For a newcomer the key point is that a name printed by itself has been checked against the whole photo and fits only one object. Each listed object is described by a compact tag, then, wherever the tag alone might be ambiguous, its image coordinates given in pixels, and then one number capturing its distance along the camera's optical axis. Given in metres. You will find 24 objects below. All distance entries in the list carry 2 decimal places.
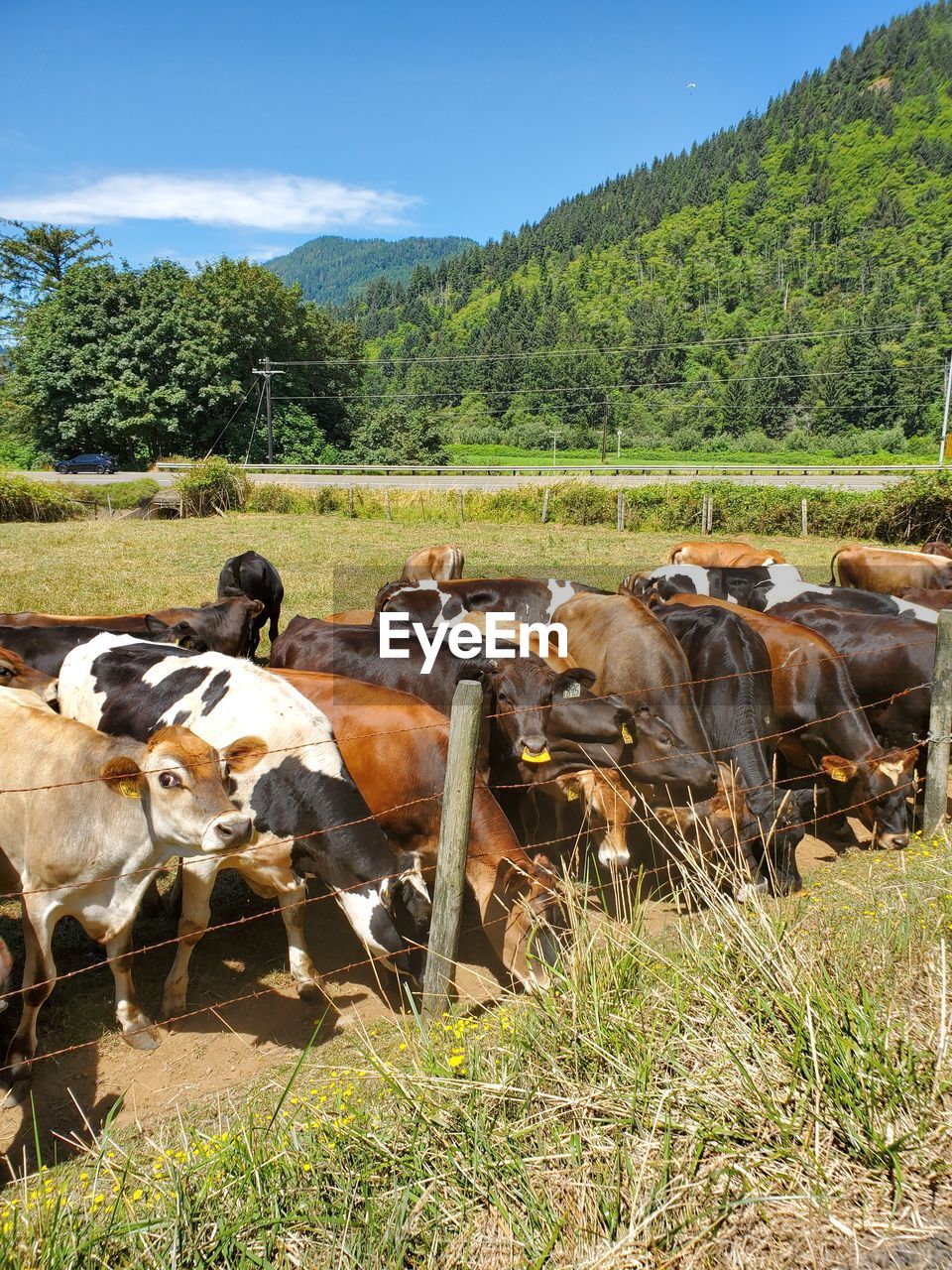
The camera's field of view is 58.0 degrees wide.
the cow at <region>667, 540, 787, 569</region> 14.30
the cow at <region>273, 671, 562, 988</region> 4.56
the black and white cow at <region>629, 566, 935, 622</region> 9.55
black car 43.16
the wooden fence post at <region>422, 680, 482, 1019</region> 3.83
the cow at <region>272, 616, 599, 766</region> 5.84
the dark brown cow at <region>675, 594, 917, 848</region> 6.66
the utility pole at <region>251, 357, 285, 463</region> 49.26
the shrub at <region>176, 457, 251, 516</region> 30.34
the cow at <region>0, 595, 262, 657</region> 8.47
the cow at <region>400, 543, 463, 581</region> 16.16
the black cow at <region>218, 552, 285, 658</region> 13.12
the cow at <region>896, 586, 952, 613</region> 10.56
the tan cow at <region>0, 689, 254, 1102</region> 4.30
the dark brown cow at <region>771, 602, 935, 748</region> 7.52
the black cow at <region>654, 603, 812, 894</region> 6.04
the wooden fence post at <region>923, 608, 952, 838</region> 6.13
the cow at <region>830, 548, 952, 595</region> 13.61
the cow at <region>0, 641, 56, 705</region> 6.31
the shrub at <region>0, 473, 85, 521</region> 27.89
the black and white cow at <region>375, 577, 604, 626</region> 9.43
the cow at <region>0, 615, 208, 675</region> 7.52
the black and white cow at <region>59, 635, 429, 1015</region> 4.67
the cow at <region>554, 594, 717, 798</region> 6.29
